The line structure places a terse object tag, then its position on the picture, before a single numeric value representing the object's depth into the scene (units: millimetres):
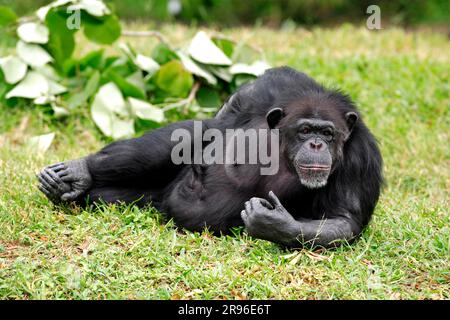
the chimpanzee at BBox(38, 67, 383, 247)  10031
